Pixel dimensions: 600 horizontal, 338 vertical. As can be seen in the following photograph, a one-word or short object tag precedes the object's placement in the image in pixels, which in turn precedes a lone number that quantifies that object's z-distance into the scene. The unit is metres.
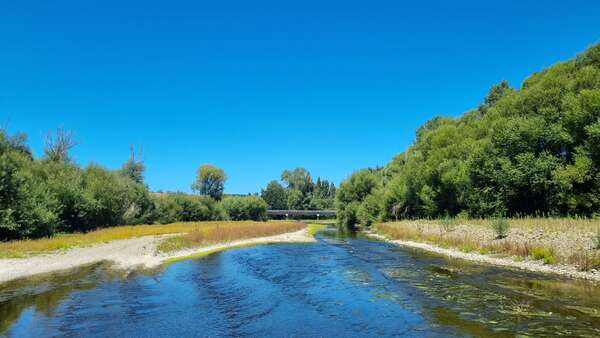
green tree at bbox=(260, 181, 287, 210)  191.25
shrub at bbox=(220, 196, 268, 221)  126.81
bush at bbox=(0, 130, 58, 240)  39.47
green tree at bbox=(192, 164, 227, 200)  157.62
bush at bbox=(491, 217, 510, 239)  33.78
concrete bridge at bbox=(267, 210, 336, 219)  171.12
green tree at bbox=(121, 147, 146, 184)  116.68
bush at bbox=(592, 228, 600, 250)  23.24
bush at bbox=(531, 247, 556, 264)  25.09
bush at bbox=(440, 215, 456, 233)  45.94
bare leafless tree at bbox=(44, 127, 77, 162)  75.37
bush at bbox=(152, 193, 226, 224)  94.12
